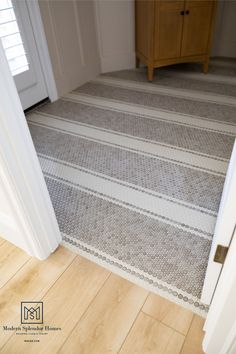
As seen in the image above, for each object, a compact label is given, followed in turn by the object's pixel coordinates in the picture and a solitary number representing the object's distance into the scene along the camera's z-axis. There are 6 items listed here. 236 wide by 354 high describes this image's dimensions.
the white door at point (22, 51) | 2.02
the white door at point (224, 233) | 0.66
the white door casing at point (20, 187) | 0.82
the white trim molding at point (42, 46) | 2.13
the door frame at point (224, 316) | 0.68
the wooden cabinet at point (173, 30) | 2.36
